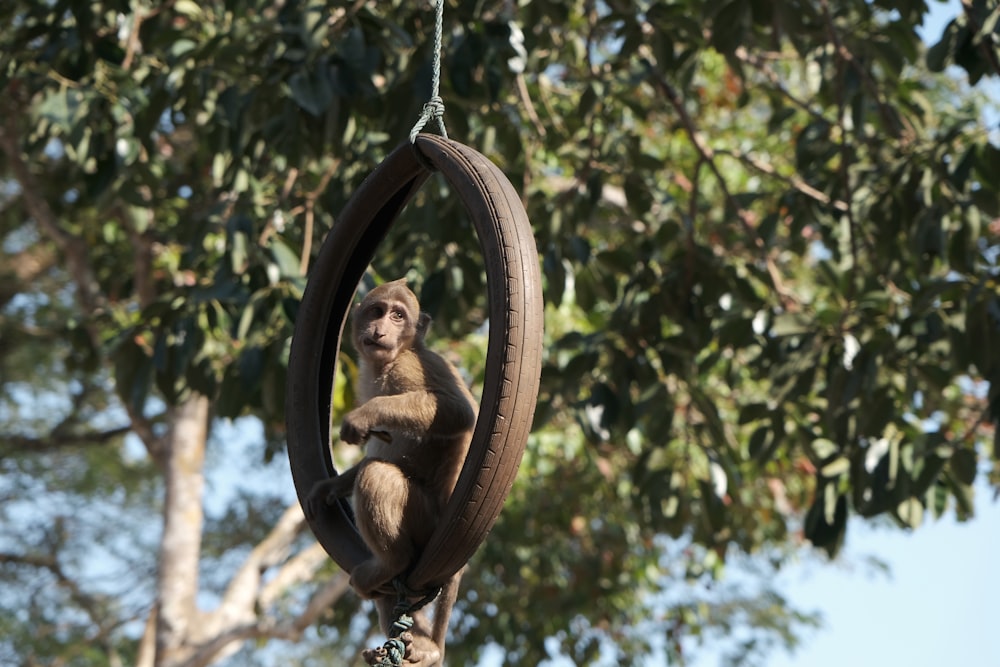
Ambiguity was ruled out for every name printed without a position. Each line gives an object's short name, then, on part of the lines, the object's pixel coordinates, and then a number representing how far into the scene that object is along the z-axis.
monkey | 5.34
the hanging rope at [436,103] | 5.64
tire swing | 4.52
